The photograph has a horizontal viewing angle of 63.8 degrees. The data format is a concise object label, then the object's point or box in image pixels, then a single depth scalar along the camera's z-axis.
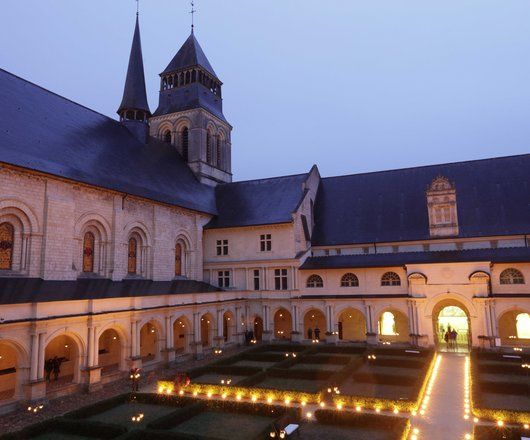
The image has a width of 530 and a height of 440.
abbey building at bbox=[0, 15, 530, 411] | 26.56
